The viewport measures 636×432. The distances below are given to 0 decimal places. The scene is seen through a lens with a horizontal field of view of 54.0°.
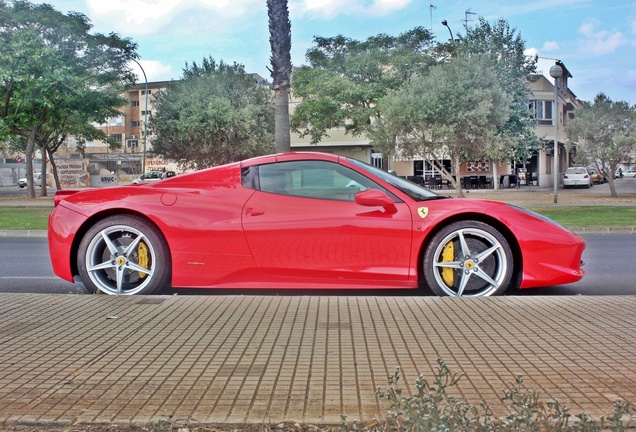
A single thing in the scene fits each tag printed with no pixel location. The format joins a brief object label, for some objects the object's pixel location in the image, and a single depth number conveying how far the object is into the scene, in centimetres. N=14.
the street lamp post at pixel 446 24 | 3866
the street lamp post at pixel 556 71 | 2250
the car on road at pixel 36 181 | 6331
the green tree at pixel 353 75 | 4209
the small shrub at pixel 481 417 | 253
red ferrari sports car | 548
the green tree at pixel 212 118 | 3120
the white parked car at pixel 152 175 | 5090
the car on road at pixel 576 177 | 4334
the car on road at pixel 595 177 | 5559
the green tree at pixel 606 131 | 2791
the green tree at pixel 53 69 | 2777
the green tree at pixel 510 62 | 3434
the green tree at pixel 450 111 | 2464
